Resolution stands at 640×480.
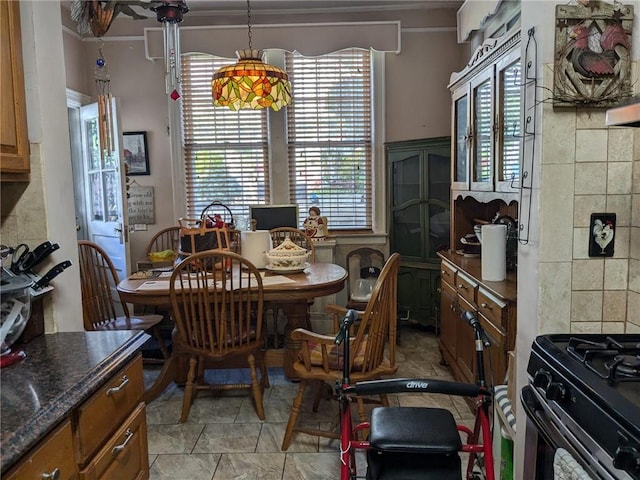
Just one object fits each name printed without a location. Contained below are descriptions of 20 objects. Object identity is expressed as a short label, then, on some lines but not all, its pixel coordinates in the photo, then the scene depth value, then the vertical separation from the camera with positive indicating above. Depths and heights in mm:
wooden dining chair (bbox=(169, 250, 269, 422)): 2844 -738
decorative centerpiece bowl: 3434 -464
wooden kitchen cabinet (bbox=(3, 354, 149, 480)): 1176 -641
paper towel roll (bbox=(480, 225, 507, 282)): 2695 -349
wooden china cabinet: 2564 -13
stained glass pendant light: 3254 +658
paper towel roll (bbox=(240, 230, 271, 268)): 3566 -392
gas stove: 1046 -497
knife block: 1641 -421
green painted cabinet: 4325 -259
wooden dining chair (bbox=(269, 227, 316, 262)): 4262 -409
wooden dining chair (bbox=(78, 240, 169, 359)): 3350 -728
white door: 4230 -8
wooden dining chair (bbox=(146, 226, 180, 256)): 4734 -469
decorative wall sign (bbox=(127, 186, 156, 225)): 4871 -135
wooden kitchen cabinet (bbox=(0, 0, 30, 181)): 1498 +271
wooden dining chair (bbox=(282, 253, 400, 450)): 2488 -833
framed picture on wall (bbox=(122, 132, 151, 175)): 4812 +347
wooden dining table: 3025 -614
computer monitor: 4492 -247
